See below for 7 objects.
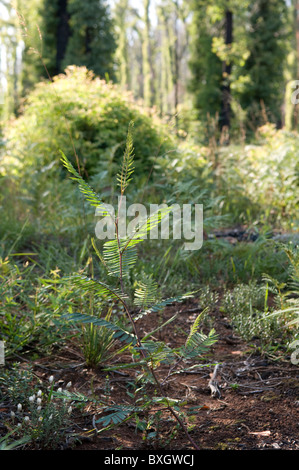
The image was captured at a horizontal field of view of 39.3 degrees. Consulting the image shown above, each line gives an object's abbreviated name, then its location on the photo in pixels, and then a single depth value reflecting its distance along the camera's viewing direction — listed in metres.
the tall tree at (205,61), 15.84
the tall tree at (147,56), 30.25
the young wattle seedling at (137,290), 1.03
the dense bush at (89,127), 5.52
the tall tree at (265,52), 14.95
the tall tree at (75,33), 13.40
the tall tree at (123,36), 29.25
